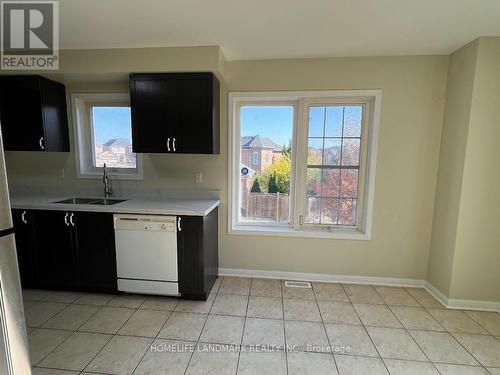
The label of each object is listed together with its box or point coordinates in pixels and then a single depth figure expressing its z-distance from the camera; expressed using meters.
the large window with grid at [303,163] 2.61
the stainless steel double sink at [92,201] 2.68
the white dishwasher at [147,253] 2.22
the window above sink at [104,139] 2.77
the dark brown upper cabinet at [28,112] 2.43
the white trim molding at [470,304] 2.25
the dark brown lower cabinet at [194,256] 2.21
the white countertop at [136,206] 2.20
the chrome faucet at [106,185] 2.73
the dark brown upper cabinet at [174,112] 2.31
